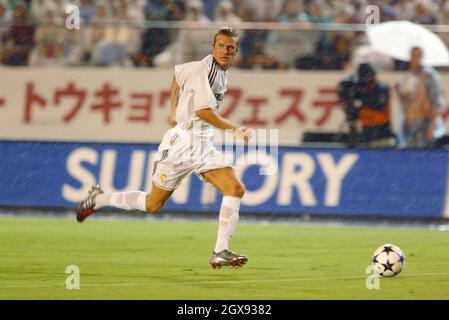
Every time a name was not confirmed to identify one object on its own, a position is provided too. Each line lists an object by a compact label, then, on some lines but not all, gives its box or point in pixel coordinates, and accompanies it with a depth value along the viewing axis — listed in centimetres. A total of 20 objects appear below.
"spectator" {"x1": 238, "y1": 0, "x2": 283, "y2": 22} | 2034
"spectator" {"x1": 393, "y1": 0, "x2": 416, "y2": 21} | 2031
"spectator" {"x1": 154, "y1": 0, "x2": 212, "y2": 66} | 1906
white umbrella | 1883
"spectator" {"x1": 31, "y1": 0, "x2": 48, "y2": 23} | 2045
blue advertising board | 1798
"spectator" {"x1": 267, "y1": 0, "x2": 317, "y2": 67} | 1909
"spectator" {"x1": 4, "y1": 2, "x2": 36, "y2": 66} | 1930
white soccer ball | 1202
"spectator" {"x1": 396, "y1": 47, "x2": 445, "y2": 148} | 1880
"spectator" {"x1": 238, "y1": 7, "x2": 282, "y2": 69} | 1922
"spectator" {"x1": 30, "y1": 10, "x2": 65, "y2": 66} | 1936
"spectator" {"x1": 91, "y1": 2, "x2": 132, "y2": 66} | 1934
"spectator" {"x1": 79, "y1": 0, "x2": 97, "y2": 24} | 2061
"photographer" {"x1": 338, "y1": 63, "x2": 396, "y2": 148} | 1877
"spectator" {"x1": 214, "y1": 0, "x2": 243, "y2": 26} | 2042
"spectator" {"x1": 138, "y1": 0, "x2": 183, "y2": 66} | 1923
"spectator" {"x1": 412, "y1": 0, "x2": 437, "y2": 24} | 2003
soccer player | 1211
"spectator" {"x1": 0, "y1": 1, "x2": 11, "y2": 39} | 1927
